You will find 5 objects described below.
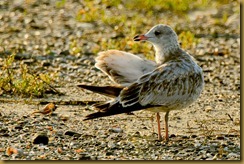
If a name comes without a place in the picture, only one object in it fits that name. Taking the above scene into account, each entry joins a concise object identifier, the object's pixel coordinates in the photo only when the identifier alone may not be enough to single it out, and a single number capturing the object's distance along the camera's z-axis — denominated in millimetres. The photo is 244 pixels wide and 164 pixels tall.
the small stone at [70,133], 14250
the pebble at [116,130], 14695
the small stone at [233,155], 12988
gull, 14023
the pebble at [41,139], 13578
